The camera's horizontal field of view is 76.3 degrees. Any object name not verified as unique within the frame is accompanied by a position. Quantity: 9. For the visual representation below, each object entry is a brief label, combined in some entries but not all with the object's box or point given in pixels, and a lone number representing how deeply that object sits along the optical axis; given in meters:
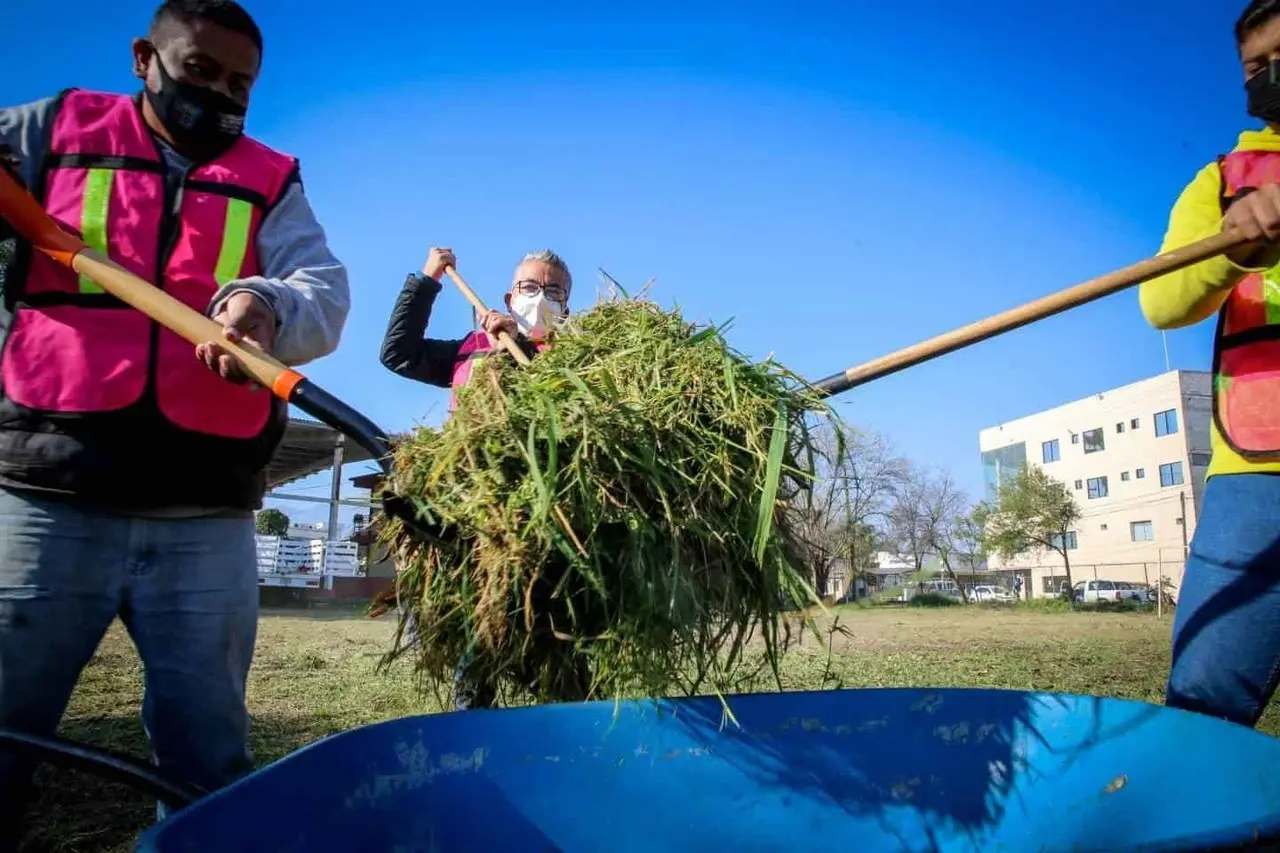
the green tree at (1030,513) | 40.78
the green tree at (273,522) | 25.64
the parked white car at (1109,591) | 40.09
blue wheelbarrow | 1.23
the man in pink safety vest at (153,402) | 1.65
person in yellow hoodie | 1.78
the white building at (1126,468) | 45.91
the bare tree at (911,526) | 50.82
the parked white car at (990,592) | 48.68
